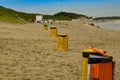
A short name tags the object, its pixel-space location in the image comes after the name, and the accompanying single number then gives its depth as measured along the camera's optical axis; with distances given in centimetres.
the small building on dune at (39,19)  6075
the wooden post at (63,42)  972
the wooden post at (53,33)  1513
